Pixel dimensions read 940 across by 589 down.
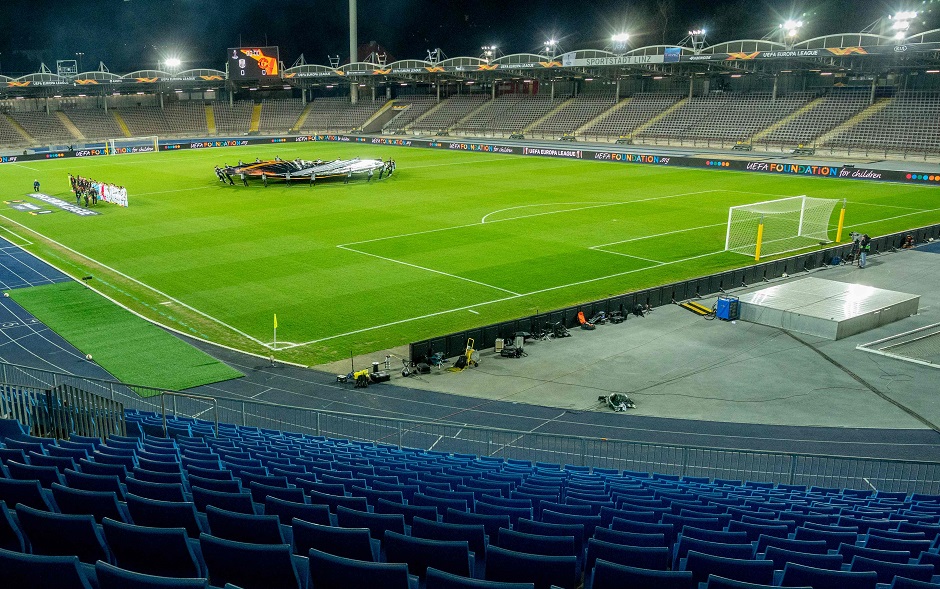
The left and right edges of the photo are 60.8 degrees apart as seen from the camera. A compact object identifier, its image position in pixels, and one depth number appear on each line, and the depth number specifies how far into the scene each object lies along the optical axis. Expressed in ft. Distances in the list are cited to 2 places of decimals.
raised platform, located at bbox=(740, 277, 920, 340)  90.02
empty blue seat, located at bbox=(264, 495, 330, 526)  25.08
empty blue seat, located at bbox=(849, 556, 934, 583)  24.17
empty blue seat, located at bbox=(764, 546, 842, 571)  24.36
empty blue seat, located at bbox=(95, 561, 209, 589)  16.25
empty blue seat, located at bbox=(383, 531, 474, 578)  21.26
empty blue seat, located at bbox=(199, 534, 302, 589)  19.26
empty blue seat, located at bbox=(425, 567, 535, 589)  17.43
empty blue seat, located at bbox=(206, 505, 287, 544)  22.03
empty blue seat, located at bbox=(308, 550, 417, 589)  18.13
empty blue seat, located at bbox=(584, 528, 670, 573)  22.34
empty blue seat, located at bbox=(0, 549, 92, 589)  16.93
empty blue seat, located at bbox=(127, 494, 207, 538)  23.59
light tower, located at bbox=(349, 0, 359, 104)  395.96
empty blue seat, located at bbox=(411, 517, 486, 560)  24.18
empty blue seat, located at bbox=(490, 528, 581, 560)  23.06
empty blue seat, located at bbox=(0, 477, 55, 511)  24.91
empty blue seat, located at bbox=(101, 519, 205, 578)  20.33
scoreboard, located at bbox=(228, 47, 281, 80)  364.58
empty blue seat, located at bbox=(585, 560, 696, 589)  19.27
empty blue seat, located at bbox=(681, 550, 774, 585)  21.95
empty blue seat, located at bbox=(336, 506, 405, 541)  24.26
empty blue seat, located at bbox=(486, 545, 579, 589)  20.35
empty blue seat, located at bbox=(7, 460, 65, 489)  27.99
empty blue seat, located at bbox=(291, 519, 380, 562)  21.33
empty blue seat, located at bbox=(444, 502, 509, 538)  27.07
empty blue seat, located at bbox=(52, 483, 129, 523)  24.17
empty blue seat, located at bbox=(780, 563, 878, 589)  21.50
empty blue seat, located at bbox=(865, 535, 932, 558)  29.32
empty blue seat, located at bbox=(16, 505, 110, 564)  20.72
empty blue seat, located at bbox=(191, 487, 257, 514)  25.88
